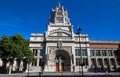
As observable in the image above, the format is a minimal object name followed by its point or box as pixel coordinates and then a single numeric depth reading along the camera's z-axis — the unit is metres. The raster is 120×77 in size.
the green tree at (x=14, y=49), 21.94
